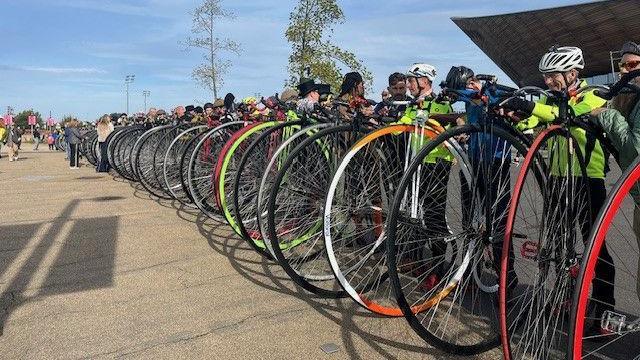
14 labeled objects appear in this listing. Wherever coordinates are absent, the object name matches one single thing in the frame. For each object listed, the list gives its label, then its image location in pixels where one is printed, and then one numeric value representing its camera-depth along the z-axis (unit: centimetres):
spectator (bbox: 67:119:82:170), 1650
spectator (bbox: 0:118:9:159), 1762
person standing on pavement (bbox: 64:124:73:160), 1678
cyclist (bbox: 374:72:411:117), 491
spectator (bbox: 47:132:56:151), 3736
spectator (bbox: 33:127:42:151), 4218
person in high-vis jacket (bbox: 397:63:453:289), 326
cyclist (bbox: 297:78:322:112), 483
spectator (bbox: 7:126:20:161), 2014
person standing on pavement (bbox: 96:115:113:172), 1375
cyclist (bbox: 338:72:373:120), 426
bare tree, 2309
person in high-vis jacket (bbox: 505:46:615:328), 297
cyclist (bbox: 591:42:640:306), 263
